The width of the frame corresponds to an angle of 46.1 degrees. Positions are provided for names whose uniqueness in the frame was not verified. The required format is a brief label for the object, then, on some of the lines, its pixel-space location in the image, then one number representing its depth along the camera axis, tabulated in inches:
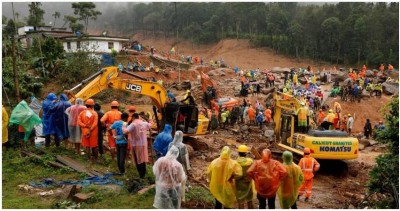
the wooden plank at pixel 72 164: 392.5
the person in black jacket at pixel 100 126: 417.8
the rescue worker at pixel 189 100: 585.3
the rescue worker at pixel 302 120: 555.2
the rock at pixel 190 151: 580.5
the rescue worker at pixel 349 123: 897.2
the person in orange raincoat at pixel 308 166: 378.3
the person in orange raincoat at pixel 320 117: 839.3
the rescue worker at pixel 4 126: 427.0
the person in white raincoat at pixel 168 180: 288.7
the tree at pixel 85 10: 2600.9
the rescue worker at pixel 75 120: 426.6
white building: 1753.9
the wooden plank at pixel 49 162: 404.5
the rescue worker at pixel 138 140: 366.6
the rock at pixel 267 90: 1299.2
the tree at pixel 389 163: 323.0
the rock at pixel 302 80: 1529.5
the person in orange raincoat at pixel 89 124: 406.0
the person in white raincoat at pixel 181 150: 335.6
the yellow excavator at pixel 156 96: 511.5
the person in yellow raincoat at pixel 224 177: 294.2
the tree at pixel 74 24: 2449.6
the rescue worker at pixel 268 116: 925.2
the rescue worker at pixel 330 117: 683.8
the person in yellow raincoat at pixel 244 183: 299.9
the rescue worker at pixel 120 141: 375.6
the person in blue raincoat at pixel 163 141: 362.6
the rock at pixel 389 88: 1361.7
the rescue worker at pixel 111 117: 404.2
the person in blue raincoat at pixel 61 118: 442.9
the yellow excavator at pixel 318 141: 498.6
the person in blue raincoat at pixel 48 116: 445.4
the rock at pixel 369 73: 1691.3
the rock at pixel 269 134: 797.7
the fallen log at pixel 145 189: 338.5
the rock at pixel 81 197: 318.0
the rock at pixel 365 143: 789.2
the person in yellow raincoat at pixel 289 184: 305.0
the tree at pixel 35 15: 2261.3
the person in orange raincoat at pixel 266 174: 293.4
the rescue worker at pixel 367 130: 869.8
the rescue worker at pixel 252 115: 920.9
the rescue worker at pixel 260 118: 899.0
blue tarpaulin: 361.4
